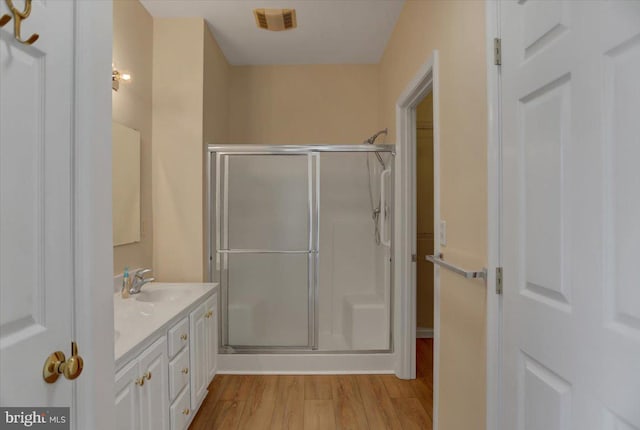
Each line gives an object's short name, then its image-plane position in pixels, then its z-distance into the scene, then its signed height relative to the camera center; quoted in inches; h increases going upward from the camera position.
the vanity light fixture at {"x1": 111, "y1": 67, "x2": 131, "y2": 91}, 82.9 +34.2
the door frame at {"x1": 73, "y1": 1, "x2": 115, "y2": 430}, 34.3 -0.4
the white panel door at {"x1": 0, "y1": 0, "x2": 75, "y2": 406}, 27.2 +1.1
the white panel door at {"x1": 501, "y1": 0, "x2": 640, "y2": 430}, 27.5 +0.1
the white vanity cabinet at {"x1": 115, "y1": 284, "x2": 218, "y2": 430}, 53.6 -29.3
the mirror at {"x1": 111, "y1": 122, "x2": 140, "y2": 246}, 84.9 +8.0
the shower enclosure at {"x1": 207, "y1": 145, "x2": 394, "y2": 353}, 116.7 -11.3
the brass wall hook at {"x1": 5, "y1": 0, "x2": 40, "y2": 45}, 27.0 +15.7
